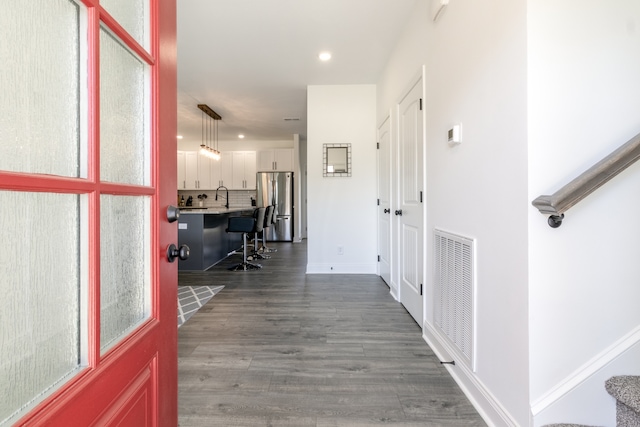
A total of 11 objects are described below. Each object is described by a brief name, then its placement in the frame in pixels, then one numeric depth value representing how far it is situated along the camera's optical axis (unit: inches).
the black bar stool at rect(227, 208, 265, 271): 185.3
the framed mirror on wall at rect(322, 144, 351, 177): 168.1
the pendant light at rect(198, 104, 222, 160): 215.5
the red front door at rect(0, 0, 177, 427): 19.4
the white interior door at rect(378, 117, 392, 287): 138.6
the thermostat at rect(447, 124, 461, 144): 67.3
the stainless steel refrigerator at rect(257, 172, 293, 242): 311.9
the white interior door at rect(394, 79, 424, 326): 95.4
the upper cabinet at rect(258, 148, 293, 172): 318.7
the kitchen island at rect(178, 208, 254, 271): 176.6
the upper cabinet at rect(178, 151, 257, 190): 319.3
